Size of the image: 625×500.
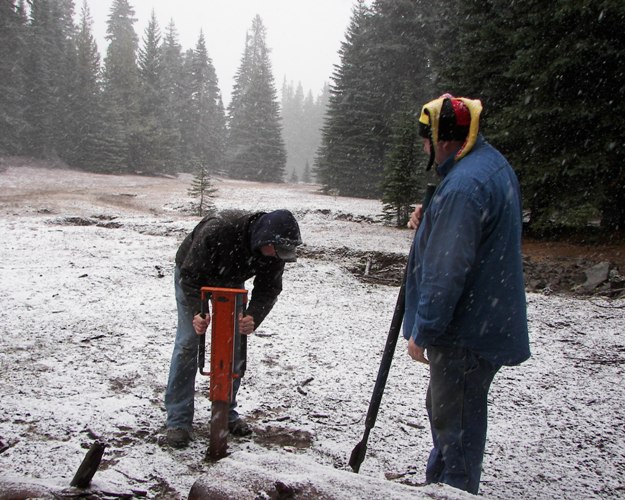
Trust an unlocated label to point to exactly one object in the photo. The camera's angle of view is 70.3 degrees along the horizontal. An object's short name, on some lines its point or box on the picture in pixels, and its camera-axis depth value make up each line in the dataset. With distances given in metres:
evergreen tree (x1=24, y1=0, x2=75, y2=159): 38.25
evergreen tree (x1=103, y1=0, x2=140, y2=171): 39.09
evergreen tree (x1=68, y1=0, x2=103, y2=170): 38.66
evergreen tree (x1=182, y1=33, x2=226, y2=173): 53.78
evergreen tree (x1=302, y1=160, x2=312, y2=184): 66.25
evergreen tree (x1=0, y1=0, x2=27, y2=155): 35.81
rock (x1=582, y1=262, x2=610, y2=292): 9.24
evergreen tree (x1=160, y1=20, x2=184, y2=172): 45.66
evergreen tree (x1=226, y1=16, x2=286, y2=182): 48.69
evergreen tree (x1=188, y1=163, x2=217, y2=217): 21.14
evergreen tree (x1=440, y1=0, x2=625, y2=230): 10.78
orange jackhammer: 3.00
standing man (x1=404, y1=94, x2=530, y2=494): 2.22
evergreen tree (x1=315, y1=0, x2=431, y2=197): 31.83
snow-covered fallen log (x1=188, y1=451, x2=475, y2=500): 1.80
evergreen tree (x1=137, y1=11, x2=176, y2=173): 41.75
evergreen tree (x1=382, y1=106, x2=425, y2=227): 17.34
